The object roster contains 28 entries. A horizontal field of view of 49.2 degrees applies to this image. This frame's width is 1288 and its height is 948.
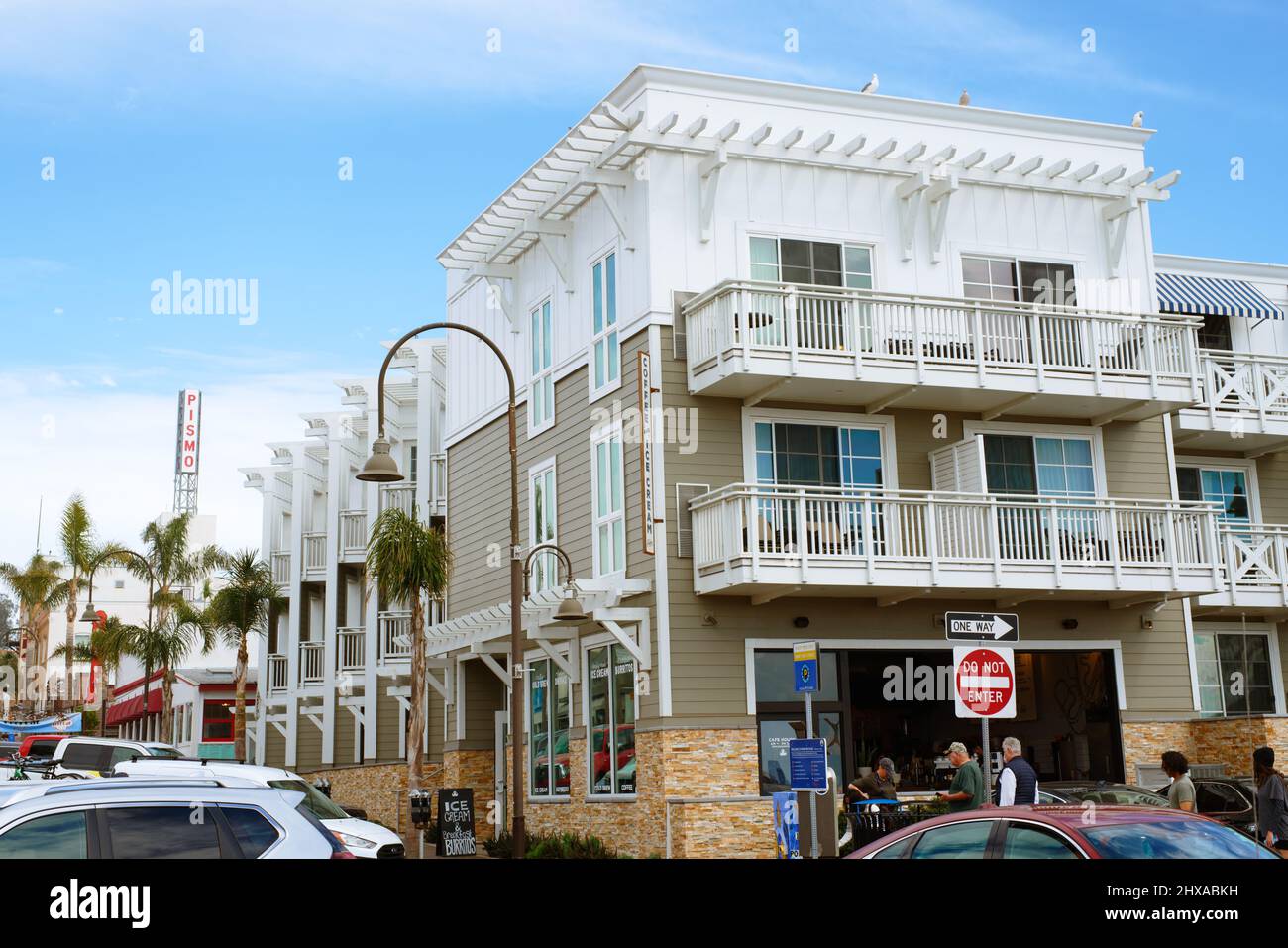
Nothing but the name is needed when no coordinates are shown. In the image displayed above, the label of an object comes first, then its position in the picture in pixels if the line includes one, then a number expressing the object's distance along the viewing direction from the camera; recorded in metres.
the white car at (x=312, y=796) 17.52
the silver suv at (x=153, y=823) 7.57
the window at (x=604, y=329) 24.47
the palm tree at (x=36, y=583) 67.88
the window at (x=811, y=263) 24.25
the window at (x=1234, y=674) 27.34
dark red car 7.09
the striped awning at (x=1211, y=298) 28.14
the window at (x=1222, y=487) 28.44
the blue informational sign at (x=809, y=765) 16.28
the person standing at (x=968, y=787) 15.38
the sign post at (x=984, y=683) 12.64
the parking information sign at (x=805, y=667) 15.79
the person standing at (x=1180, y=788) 15.33
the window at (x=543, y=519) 26.38
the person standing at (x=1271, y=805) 12.67
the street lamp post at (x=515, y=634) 20.84
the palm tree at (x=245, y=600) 45.81
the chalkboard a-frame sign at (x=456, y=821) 23.28
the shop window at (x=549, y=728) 25.47
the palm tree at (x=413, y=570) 27.95
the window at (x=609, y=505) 23.73
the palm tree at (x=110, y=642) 49.06
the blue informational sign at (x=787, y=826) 18.17
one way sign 12.75
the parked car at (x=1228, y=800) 19.08
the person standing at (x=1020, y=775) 14.56
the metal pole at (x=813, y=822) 15.88
